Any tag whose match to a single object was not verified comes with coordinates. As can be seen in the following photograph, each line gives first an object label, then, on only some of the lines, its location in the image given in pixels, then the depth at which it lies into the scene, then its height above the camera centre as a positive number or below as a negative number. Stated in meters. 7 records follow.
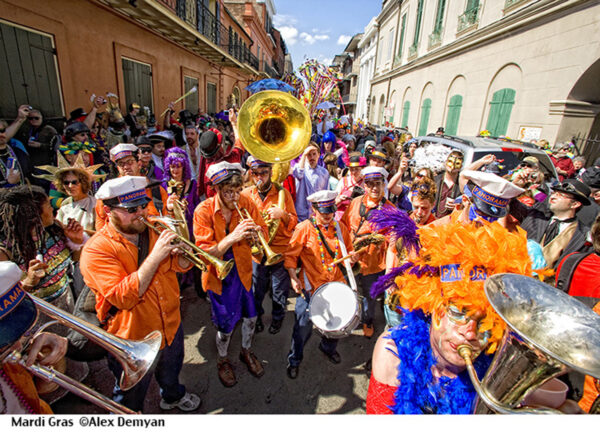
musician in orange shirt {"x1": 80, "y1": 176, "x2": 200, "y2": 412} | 1.89 -1.06
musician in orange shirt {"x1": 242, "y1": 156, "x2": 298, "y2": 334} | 3.51 -1.14
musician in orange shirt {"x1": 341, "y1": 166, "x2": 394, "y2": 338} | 3.28 -1.06
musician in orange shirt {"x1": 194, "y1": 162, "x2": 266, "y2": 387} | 2.65 -1.20
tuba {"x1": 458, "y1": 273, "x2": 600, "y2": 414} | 1.15 -0.80
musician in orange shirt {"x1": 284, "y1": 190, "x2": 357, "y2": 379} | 2.98 -1.32
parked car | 5.71 -0.21
